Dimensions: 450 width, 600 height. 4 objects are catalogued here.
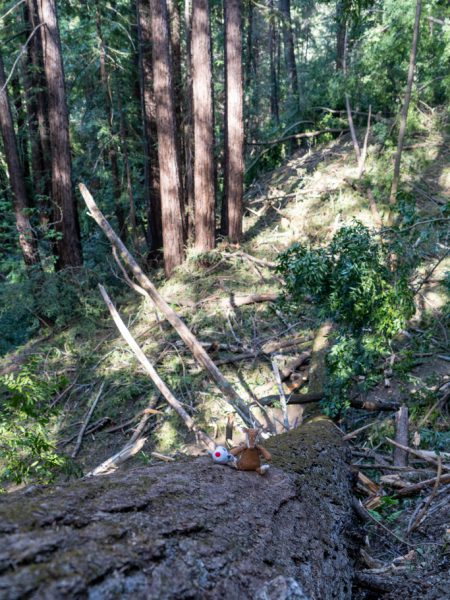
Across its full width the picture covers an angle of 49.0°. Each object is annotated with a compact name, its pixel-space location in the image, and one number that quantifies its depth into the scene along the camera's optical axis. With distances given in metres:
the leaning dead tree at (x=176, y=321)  5.99
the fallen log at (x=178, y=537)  1.67
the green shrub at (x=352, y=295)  5.98
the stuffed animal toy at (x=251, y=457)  3.21
